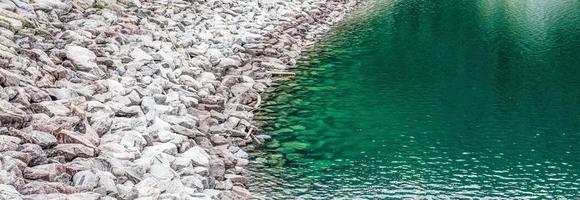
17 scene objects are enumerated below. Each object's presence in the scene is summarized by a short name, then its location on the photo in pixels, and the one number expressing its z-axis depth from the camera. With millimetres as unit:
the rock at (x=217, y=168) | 17531
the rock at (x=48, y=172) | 13742
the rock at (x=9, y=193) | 12270
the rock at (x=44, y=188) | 13036
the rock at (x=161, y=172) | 15852
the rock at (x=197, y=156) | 17438
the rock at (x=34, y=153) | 14359
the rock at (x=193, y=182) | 16125
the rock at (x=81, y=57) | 21688
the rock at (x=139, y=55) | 24427
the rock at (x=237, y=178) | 17594
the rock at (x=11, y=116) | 15477
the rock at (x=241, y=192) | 16812
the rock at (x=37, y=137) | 15055
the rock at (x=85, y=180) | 13844
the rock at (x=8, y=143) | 14281
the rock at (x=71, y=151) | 15062
